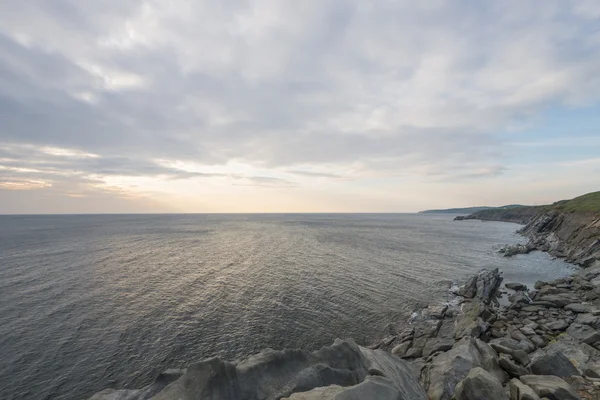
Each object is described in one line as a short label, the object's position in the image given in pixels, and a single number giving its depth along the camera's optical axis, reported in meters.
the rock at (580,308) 29.95
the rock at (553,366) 16.84
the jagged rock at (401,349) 24.72
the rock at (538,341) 24.40
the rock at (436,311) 33.47
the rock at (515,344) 22.61
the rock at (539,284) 42.97
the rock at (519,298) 36.06
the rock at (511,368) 17.33
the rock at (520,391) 13.59
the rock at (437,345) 24.06
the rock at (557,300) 33.84
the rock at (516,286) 43.61
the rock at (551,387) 13.60
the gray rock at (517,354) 19.25
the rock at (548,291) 38.22
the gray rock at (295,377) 12.10
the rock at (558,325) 27.29
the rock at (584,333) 22.66
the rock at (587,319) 26.47
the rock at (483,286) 38.97
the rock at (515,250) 74.75
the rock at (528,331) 26.28
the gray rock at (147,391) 13.93
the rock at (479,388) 13.13
